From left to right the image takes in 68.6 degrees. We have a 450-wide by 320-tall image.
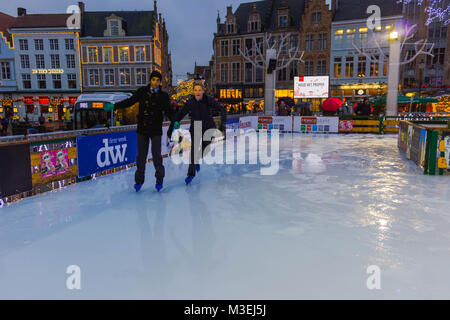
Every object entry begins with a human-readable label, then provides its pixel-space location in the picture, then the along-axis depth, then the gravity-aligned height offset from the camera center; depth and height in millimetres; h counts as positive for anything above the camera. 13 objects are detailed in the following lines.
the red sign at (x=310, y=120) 18328 -588
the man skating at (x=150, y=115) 5641 -83
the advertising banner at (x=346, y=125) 18266 -870
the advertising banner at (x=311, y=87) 21425 +1456
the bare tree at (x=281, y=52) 39062 +6906
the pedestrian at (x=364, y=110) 18516 -53
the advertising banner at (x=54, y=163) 5980 -967
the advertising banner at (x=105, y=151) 6883 -934
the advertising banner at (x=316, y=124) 18188 -814
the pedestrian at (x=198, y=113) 6328 -58
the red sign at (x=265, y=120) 19188 -604
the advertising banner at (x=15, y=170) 5184 -948
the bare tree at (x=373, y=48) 35281 +6516
